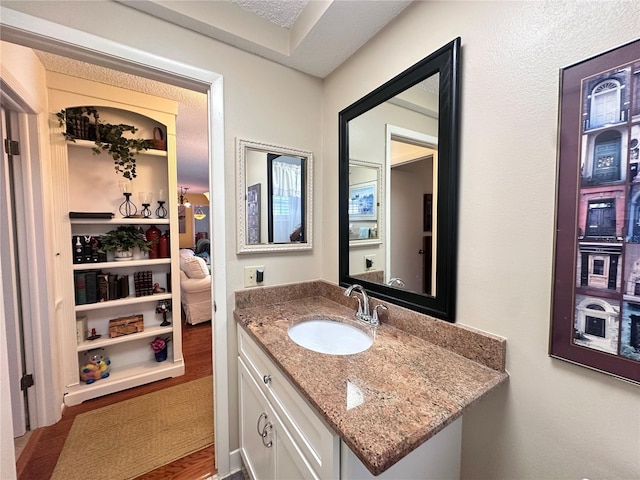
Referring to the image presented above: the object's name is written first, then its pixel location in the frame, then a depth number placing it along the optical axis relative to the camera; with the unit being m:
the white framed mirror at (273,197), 1.42
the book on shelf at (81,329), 1.99
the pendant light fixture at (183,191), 5.89
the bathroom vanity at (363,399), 0.61
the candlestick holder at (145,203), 2.15
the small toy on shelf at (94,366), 2.02
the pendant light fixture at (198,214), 7.84
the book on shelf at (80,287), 1.98
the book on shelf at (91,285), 2.00
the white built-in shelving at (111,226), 1.88
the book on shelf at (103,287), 2.06
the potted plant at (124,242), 2.05
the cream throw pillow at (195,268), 3.53
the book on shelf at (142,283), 2.22
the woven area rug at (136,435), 1.43
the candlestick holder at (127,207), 2.15
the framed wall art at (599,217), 0.61
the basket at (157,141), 2.21
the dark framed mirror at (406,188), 0.97
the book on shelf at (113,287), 2.10
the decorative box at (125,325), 2.14
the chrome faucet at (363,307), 1.27
